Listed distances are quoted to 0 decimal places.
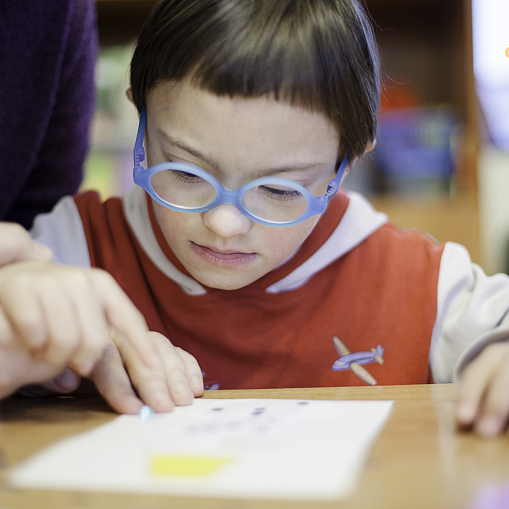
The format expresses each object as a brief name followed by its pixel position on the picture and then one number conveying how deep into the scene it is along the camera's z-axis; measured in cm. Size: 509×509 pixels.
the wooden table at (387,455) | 29
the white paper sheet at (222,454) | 31
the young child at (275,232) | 62
